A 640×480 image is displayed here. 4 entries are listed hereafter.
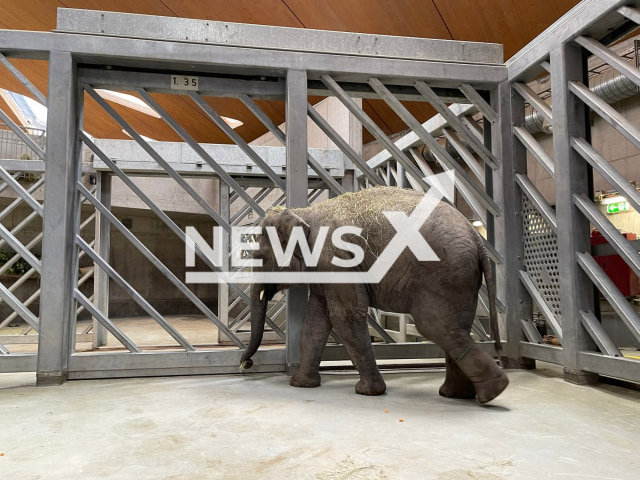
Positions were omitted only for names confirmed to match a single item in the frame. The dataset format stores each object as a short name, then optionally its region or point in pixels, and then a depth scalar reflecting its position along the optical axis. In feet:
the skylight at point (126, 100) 53.67
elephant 12.25
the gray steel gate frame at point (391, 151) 14.96
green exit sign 31.78
